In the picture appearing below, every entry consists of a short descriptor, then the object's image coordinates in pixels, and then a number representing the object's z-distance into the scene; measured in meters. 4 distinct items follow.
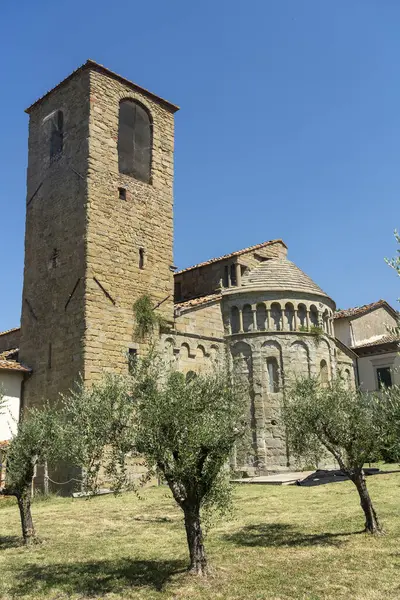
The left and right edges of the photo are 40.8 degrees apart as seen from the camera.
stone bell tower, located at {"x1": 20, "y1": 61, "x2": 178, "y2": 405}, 19.88
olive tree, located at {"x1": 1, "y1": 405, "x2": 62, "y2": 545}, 11.59
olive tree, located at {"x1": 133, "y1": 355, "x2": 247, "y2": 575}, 8.45
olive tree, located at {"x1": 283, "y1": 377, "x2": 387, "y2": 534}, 10.98
